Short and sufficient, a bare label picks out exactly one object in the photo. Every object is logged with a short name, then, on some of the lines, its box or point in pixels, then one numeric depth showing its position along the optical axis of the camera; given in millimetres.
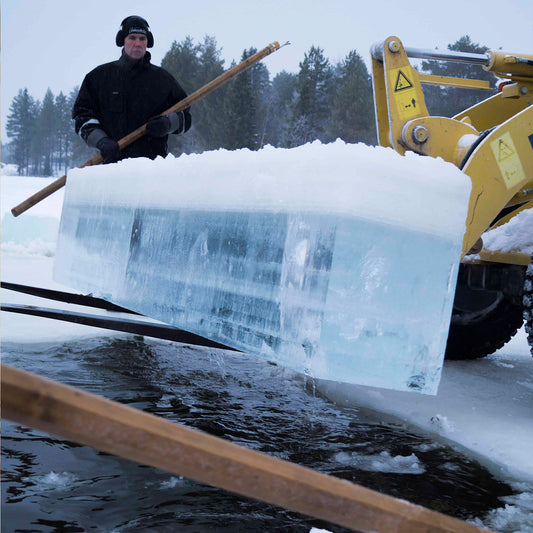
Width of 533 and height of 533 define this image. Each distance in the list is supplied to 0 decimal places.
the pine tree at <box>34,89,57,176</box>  76812
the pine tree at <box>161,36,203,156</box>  38562
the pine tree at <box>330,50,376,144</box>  35375
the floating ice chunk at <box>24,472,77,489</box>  1775
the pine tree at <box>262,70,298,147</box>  46031
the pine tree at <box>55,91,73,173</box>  75875
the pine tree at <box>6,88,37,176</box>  77125
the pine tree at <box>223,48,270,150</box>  35781
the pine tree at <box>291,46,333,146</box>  36500
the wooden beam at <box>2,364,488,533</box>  781
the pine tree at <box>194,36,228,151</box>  36625
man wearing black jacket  3901
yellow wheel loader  2568
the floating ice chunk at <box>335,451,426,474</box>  2066
